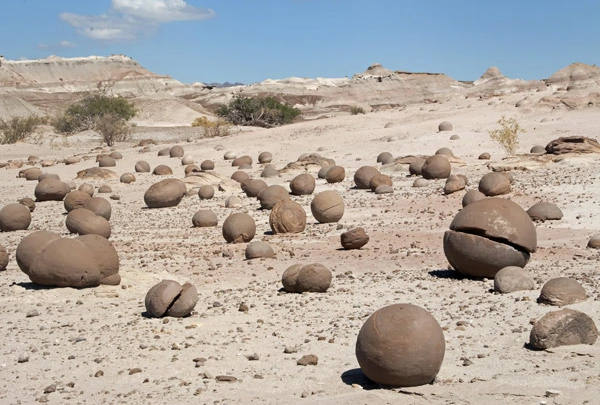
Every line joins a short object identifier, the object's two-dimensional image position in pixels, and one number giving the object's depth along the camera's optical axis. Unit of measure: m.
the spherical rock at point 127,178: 22.27
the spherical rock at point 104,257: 9.69
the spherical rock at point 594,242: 11.05
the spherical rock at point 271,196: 16.88
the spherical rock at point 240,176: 21.17
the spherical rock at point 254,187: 18.72
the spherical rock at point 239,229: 13.17
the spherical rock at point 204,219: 15.30
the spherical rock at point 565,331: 6.46
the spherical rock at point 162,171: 24.11
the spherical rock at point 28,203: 18.12
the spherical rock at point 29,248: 10.05
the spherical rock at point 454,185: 16.70
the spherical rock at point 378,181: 18.56
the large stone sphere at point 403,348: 5.75
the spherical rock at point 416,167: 20.25
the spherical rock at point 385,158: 23.66
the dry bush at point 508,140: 23.03
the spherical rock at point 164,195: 17.97
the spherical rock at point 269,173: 22.06
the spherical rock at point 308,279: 9.24
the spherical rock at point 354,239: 12.14
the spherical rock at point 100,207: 16.14
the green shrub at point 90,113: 44.72
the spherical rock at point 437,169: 19.19
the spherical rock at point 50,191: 19.14
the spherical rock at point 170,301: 8.37
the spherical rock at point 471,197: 14.43
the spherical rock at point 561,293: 7.70
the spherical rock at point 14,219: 15.16
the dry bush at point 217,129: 36.28
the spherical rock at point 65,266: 9.46
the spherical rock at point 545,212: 13.66
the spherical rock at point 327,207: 14.80
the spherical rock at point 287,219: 13.88
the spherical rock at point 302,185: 18.34
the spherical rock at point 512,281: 8.52
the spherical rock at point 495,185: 15.79
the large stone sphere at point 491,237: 9.04
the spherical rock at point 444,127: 28.09
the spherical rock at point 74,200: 17.11
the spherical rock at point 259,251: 11.76
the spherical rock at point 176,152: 28.25
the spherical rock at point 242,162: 25.22
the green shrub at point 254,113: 45.81
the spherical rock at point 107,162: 26.41
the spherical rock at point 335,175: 20.36
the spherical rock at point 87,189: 19.51
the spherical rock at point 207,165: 24.56
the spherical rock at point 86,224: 13.52
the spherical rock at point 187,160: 26.56
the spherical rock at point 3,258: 11.03
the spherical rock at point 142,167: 24.55
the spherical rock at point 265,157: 26.28
